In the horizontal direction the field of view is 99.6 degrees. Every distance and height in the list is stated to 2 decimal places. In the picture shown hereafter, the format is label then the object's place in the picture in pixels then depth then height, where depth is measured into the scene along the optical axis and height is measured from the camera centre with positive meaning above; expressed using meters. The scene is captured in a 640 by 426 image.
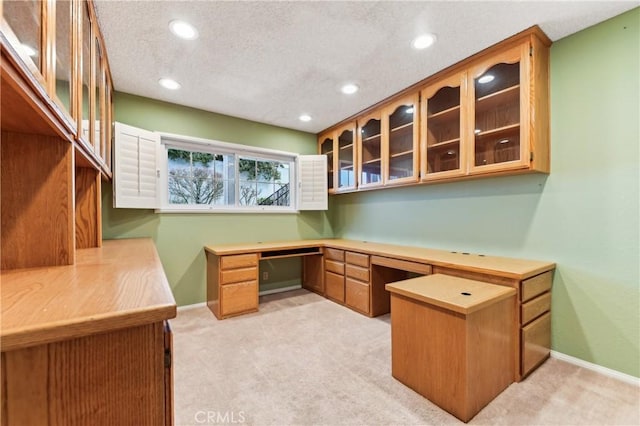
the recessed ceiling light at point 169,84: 2.71 +1.33
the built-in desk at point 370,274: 1.94 -0.65
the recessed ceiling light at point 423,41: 2.07 +1.35
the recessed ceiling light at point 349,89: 2.86 +1.35
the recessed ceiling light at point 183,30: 1.91 +1.34
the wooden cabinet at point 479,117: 2.08 +0.86
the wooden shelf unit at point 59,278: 0.56 -0.23
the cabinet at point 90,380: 0.54 -0.37
